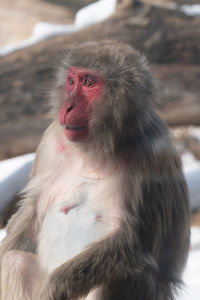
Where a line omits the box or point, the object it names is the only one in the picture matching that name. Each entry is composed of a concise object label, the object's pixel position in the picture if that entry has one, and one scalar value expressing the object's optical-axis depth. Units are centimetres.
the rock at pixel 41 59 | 1134
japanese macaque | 479
